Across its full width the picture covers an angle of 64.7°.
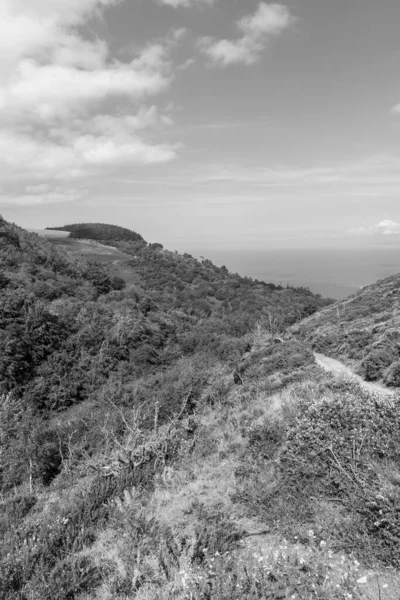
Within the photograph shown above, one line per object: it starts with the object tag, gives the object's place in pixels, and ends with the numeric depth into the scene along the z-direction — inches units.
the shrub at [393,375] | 562.5
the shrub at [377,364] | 625.0
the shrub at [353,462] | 194.7
